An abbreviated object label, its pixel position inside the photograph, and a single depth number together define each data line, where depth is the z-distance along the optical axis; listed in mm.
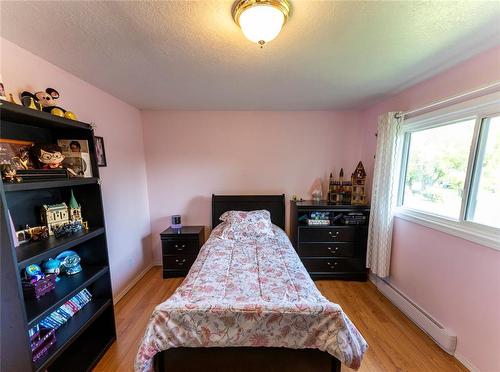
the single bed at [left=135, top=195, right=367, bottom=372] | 1113
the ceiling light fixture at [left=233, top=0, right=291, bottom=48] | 981
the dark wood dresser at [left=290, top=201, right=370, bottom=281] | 2705
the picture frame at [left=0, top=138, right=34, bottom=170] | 1183
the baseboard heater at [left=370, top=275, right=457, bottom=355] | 1652
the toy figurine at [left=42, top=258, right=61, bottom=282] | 1419
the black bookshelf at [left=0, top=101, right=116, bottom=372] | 1016
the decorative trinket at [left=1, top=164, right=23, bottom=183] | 1061
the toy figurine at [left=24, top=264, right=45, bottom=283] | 1265
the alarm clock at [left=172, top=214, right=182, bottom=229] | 3006
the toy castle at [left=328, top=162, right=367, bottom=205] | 2768
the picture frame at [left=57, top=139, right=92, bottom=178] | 1522
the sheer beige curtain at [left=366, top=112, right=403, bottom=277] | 2223
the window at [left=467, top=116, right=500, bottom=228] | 1503
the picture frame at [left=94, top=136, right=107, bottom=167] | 2099
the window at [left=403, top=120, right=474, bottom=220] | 1768
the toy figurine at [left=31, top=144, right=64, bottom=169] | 1320
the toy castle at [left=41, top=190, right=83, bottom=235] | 1406
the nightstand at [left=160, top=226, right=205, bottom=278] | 2771
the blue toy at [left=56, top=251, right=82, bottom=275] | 1528
